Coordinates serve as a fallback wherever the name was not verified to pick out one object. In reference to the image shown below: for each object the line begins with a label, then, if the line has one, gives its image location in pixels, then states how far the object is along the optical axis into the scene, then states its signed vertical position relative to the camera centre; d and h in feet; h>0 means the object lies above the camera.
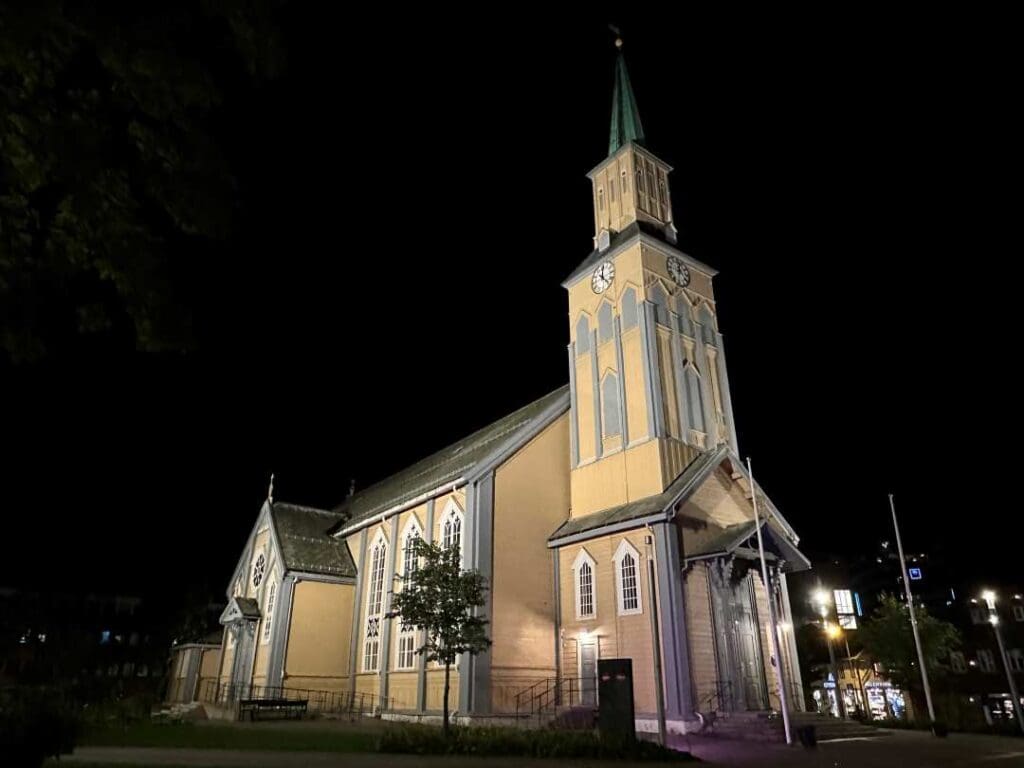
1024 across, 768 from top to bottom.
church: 79.25 +15.90
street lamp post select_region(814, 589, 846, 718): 137.37 +11.09
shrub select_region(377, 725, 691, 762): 53.88 -5.82
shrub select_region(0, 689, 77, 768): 27.58 -2.48
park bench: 87.45 -4.84
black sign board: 58.70 -2.37
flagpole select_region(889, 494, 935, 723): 81.97 +1.80
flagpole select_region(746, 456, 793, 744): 65.36 +1.63
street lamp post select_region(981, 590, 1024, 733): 91.66 +3.62
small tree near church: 68.33 +5.76
